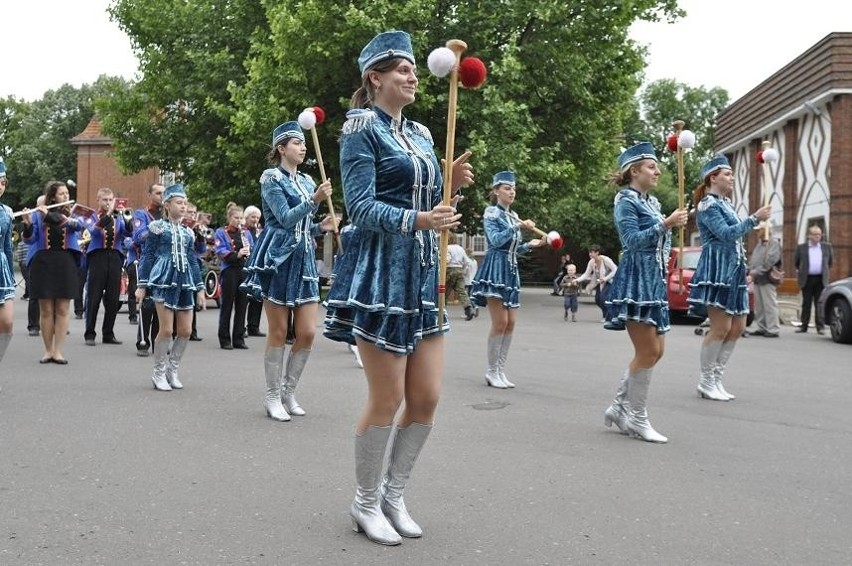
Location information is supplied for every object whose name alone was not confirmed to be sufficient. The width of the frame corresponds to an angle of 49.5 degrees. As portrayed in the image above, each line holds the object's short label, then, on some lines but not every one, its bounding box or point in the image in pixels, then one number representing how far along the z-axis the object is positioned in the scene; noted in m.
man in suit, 16.50
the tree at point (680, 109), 69.81
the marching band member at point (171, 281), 8.21
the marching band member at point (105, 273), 12.21
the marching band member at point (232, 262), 12.23
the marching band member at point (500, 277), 8.86
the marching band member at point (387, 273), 3.82
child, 20.09
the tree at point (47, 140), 61.50
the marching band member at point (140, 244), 10.21
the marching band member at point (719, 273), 8.02
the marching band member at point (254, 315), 13.81
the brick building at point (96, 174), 54.09
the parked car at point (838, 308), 14.31
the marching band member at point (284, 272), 6.81
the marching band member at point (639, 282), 6.27
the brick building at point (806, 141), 28.55
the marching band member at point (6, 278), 7.79
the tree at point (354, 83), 22.38
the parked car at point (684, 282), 18.61
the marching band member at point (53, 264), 9.90
